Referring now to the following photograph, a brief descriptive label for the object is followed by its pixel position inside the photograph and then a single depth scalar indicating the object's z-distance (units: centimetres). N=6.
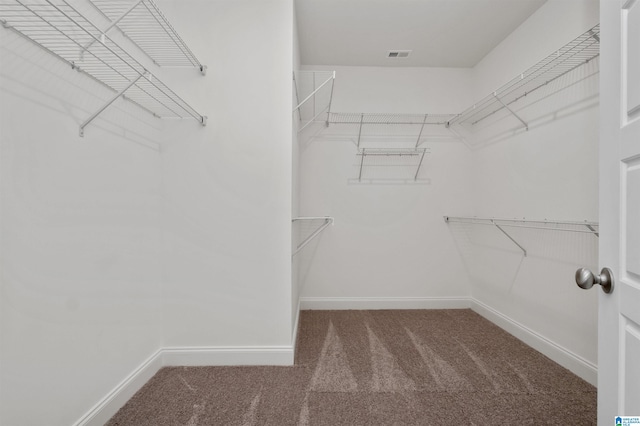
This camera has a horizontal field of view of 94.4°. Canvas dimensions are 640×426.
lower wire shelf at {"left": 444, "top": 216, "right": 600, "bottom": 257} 161
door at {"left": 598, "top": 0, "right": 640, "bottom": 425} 66
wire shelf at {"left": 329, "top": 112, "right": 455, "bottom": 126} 283
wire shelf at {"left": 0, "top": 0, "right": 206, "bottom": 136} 101
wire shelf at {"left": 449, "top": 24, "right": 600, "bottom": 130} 166
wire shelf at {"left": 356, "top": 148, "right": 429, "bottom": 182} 288
